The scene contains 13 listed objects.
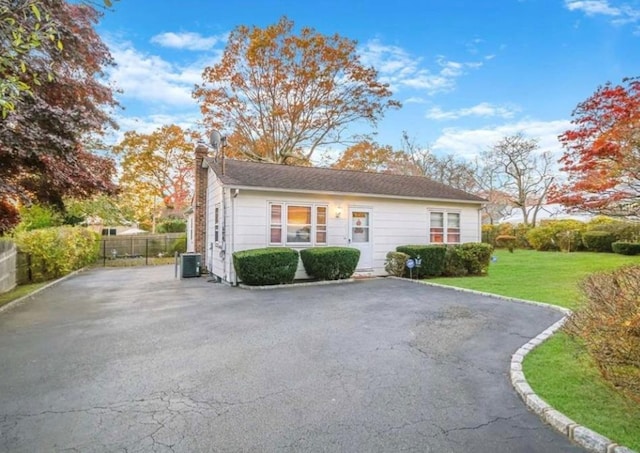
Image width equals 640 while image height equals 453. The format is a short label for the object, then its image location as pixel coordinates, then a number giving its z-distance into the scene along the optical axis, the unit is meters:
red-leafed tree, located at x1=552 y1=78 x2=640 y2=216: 10.42
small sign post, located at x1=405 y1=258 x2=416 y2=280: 11.08
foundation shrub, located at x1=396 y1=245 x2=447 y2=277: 12.12
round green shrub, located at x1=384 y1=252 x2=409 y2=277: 12.13
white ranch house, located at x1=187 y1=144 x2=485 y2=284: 11.13
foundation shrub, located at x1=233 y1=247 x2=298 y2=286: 10.06
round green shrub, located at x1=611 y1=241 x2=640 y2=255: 17.39
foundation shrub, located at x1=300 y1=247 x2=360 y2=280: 11.03
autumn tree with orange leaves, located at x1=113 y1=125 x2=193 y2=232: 29.92
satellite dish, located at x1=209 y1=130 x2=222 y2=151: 12.55
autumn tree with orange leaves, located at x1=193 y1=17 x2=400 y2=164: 21.09
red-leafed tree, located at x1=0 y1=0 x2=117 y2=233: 6.19
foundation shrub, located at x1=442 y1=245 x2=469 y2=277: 12.50
